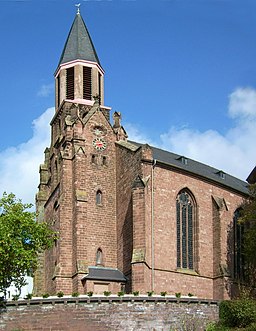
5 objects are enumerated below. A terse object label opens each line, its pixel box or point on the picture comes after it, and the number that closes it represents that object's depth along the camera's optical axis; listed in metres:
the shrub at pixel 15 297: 47.50
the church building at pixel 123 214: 58.12
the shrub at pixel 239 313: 47.72
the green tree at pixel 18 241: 50.72
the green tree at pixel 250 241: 57.25
